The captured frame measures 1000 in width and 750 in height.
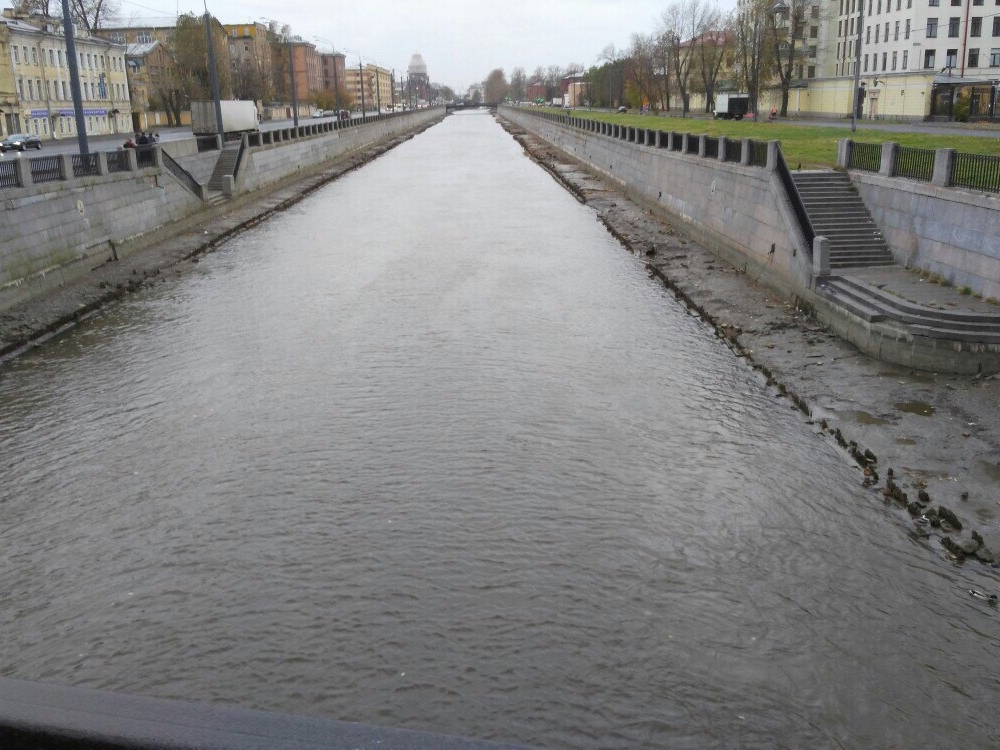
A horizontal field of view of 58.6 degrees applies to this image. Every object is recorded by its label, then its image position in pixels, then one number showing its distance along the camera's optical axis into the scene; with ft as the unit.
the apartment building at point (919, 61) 216.95
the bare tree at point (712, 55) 309.01
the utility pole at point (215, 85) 150.51
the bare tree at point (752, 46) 271.69
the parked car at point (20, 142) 166.81
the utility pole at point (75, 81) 89.66
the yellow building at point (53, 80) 240.94
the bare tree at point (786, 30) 262.26
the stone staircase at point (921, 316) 50.42
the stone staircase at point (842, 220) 67.77
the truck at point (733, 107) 266.16
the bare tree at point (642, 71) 383.45
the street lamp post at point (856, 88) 137.28
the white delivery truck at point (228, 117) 163.63
